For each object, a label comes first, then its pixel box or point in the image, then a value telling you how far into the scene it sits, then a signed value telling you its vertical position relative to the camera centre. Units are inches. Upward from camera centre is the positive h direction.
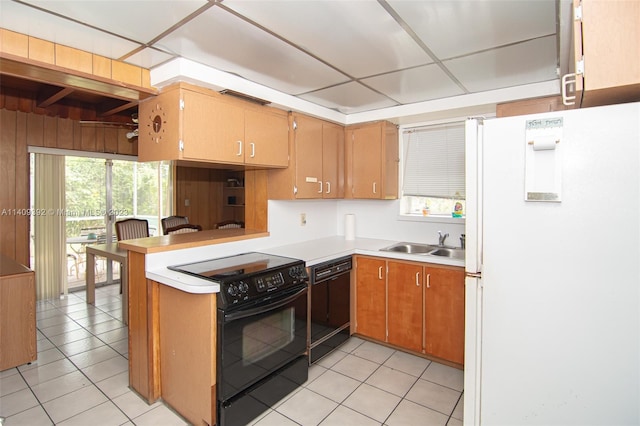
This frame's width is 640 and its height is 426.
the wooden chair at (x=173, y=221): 179.4 -7.3
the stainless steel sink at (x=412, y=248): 134.9 -16.0
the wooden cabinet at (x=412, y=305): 106.9 -33.1
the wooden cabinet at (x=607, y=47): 48.9 +23.9
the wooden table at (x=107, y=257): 143.0 -24.7
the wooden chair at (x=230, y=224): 176.5 -8.6
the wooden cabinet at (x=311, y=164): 120.0 +16.9
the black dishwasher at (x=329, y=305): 107.7 -33.0
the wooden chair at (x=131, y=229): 169.6 -10.8
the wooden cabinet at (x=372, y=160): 136.9 +19.6
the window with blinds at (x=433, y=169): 132.4 +15.8
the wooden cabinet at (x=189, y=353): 76.2 -34.8
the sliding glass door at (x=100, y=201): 183.9 +3.9
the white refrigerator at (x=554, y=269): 52.4 -10.3
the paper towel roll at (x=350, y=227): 151.1 -8.5
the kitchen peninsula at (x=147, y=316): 86.7 -28.1
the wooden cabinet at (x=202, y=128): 87.6 +22.3
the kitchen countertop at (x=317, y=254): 76.5 -15.8
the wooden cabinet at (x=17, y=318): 105.1 -34.8
